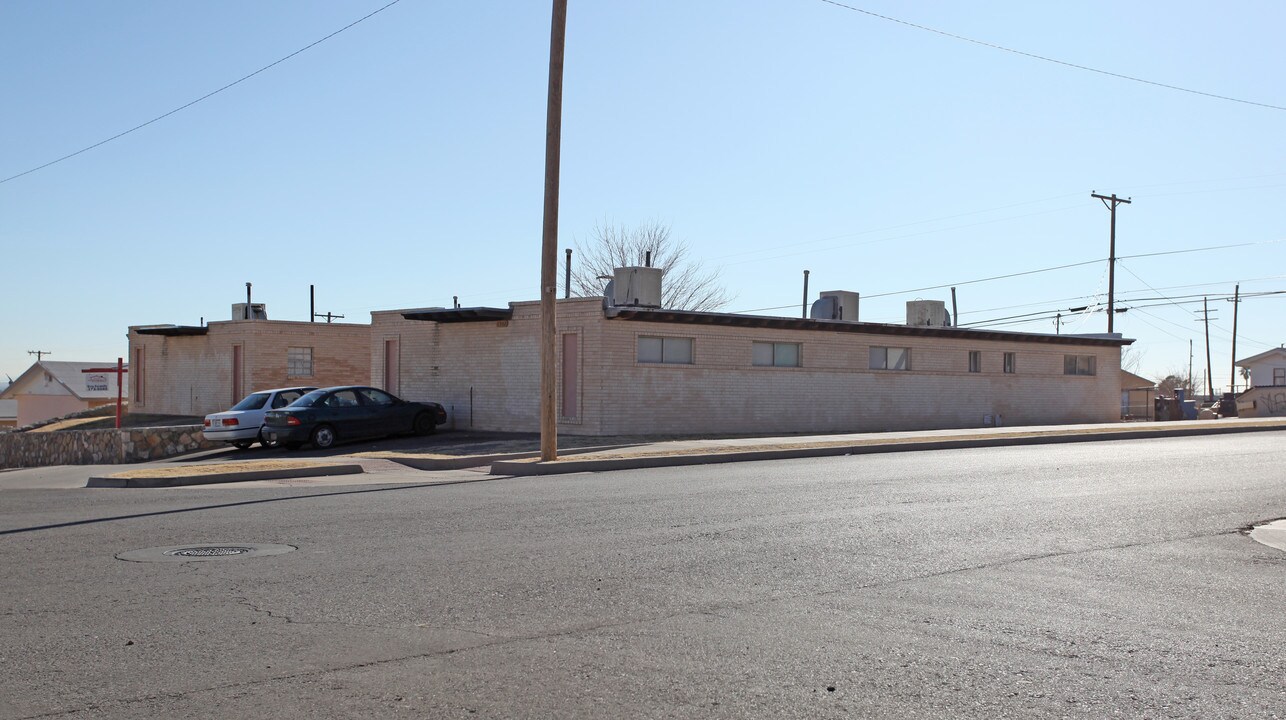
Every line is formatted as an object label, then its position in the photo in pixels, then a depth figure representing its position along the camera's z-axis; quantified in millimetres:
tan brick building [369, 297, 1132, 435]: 27984
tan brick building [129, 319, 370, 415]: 38438
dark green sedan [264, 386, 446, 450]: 24922
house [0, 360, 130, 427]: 72675
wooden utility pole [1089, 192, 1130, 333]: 52344
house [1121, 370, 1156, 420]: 51000
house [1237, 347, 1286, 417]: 57875
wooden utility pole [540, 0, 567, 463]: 19422
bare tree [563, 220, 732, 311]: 61906
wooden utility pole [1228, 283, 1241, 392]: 73312
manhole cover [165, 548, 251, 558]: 9336
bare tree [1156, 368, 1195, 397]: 107375
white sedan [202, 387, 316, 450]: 25625
